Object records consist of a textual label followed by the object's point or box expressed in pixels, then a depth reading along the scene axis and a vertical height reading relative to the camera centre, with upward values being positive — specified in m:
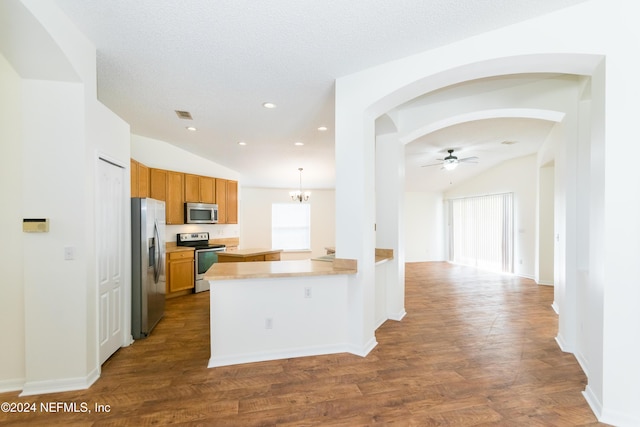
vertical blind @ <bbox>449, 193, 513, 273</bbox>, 7.36 -0.59
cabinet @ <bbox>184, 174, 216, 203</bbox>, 5.70 +0.50
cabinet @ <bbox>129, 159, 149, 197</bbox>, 4.07 +0.52
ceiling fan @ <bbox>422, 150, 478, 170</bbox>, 5.75 +1.04
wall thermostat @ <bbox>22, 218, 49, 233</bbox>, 2.21 -0.10
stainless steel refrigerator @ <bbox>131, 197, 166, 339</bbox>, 3.28 -0.65
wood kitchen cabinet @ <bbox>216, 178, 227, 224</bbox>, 6.36 +0.30
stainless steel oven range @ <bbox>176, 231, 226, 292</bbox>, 5.46 -0.79
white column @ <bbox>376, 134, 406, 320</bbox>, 3.98 -0.02
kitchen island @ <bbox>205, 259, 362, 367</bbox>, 2.73 -1.01
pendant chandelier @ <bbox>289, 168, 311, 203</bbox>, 7.59 +0.43
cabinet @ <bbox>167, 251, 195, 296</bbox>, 4.97 -1.07
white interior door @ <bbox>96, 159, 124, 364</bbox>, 2.67 -0.44
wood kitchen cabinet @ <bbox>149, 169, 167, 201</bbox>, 5.07 +0.52
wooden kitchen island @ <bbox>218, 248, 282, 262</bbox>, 4.80 -0.76
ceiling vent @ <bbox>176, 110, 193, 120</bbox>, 3.83 +1.36
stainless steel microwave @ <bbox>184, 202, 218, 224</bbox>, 5.59 -0.02
